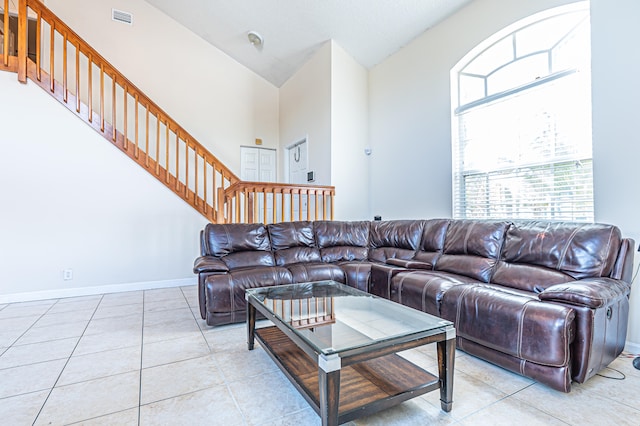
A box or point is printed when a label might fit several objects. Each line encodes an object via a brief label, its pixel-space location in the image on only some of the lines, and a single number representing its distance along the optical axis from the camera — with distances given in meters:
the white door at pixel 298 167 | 5.55
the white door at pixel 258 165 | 6.31
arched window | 2.72
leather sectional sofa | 1.74
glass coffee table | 1.33
